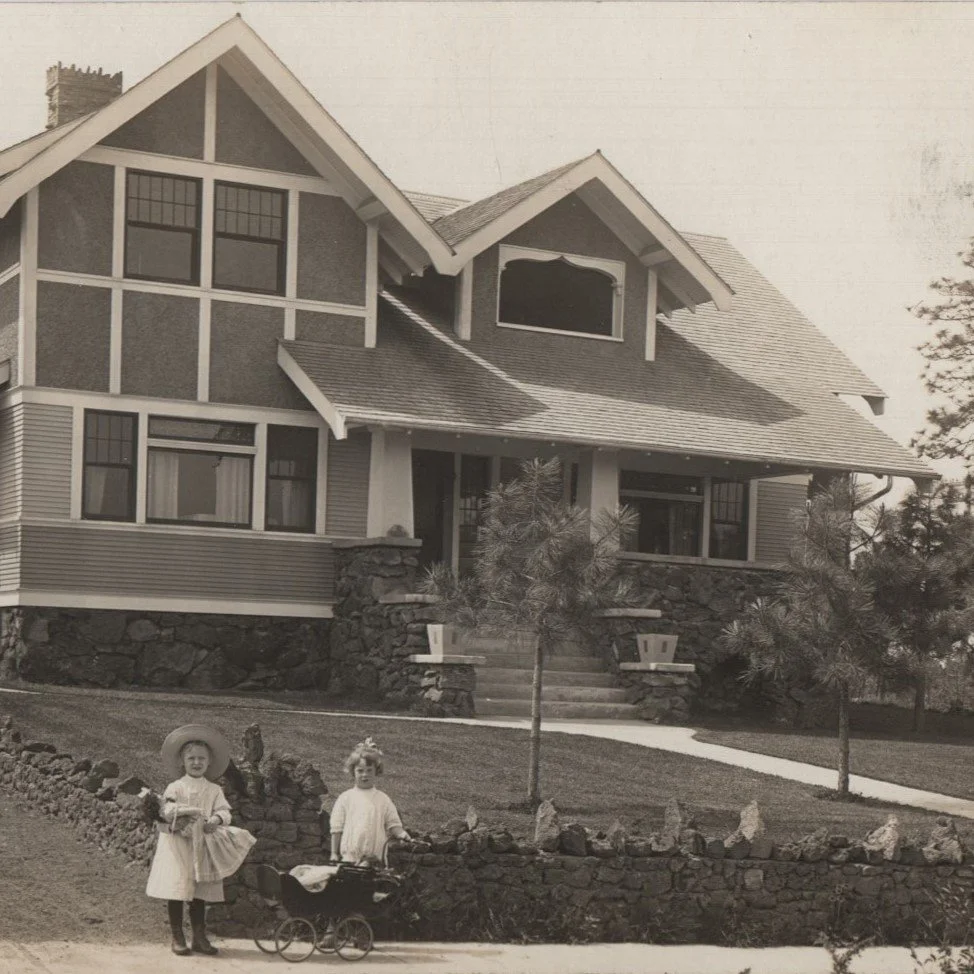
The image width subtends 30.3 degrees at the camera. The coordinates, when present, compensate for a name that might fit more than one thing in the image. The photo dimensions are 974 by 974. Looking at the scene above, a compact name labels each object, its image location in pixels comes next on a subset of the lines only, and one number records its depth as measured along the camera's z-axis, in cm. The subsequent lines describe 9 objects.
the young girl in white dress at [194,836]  1045
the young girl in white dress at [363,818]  1102
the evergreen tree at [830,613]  1733
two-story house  2223
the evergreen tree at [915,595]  1753
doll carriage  1072
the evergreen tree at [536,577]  1557
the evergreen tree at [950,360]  3481
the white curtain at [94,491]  2244
